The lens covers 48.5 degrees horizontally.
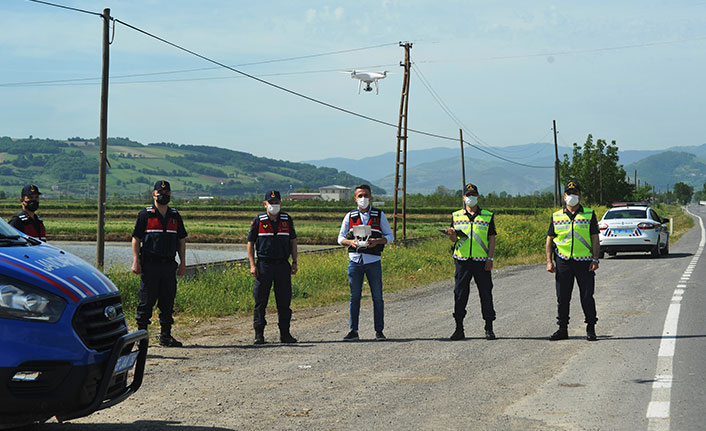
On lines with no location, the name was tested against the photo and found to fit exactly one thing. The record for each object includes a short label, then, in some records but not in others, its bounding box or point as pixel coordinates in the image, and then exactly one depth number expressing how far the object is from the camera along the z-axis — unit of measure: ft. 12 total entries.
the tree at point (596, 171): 314.96
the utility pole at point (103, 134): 57.31
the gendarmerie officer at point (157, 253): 31.76
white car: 79.36
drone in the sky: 100.40
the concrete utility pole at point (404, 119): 107.24
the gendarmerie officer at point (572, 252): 34.22
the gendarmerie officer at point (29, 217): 31.83
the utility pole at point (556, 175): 221.33
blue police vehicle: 15.48
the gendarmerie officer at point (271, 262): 33.91
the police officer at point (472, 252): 34.68
